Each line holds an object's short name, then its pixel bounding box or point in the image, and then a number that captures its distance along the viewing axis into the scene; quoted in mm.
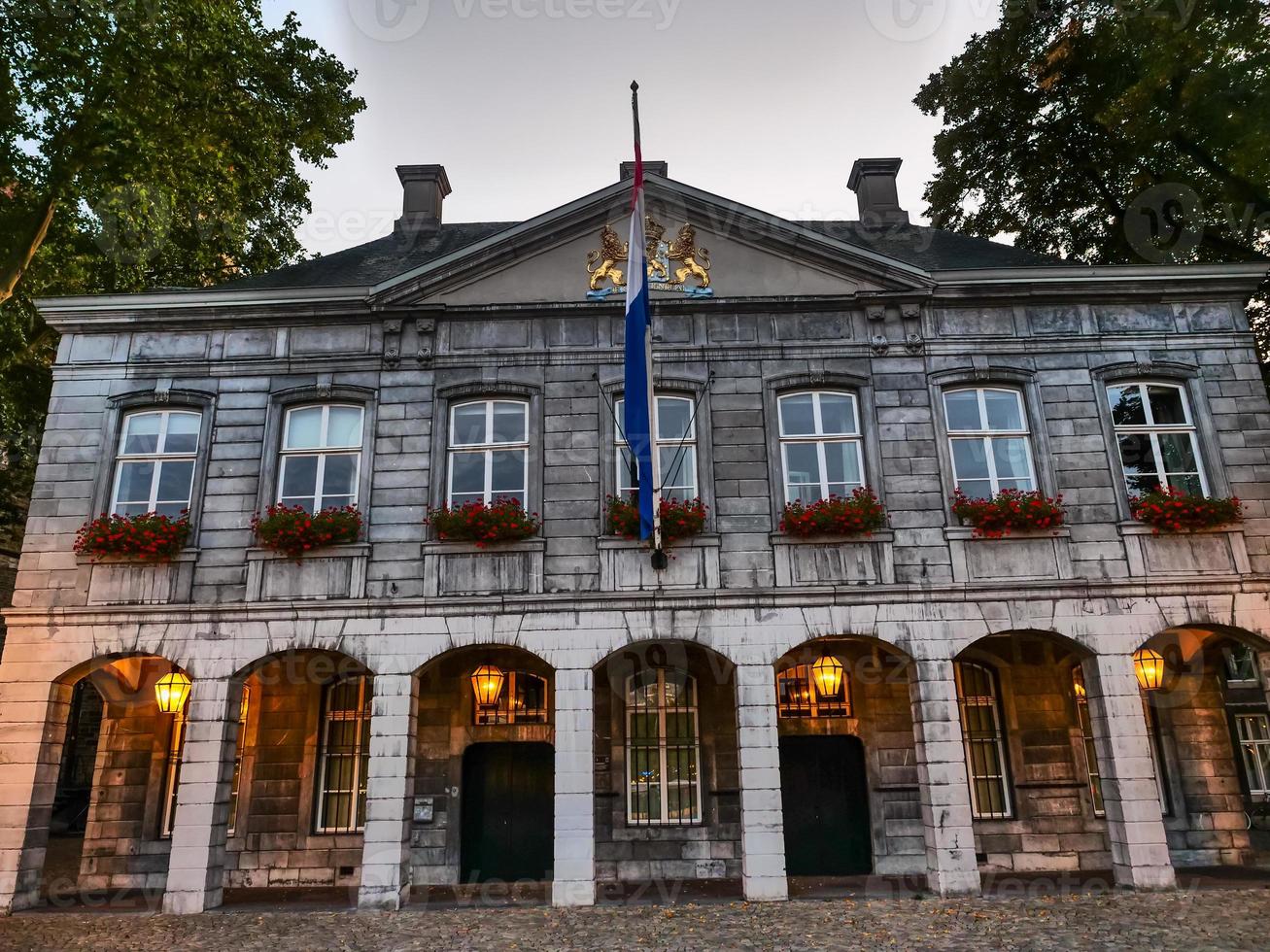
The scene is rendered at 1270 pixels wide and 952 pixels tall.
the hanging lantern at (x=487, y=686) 12086
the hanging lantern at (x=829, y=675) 12023
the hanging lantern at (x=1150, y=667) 11250
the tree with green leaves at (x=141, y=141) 12016
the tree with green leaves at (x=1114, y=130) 12211
